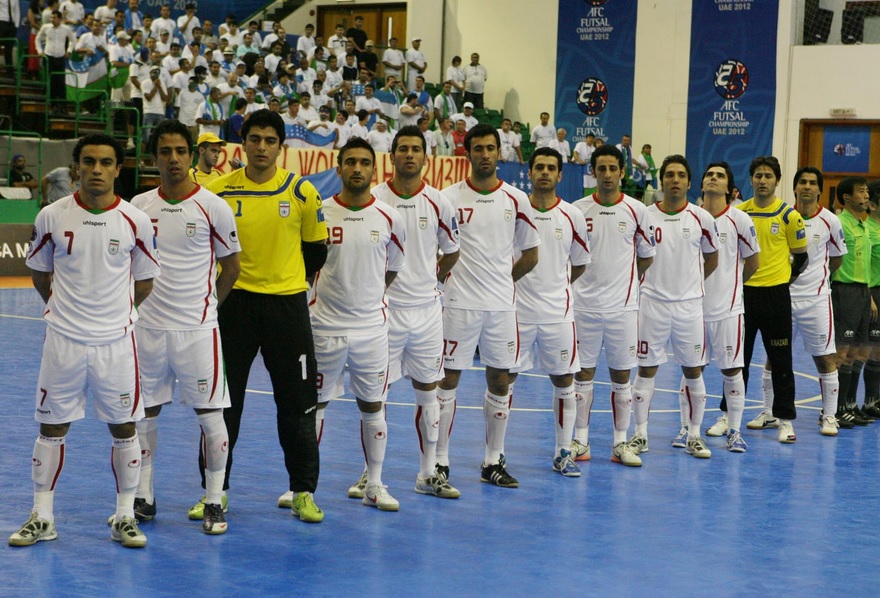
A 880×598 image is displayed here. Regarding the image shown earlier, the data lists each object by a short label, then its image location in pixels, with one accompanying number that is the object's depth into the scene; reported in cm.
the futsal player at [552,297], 905
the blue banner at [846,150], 3266
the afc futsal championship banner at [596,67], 3681
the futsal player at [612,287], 960
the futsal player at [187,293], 701
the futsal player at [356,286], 770
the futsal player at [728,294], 1034
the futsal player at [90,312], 654
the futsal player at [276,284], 733
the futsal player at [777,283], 1091
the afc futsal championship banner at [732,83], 3431
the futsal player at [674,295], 1004
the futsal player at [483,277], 858
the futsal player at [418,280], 804
